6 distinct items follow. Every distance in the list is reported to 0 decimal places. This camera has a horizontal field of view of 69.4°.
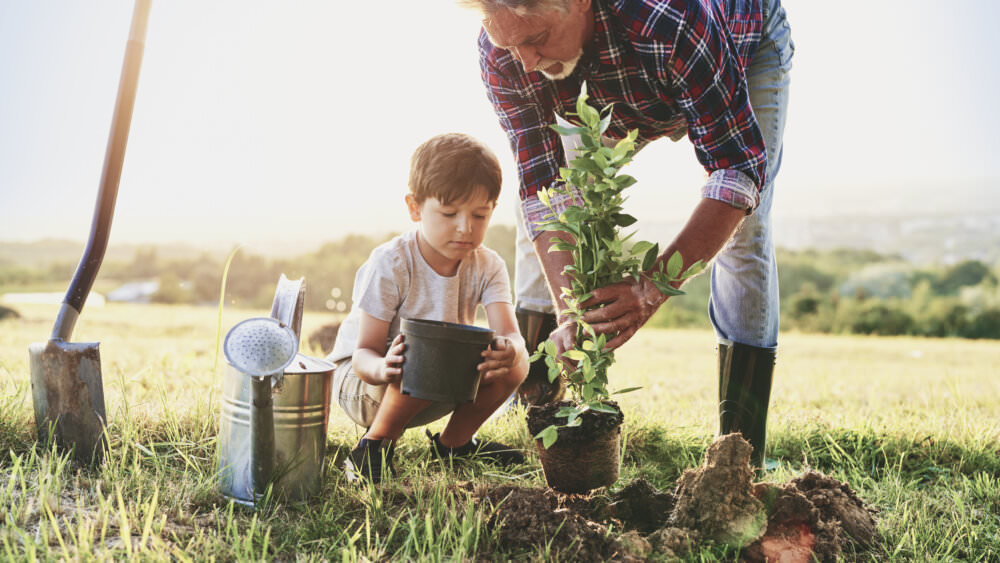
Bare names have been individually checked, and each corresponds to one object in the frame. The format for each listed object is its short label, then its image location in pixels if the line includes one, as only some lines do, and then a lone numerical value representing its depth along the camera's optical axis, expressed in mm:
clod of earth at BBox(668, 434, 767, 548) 1721
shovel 2203
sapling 1729
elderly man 1956
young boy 2262
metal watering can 1813
